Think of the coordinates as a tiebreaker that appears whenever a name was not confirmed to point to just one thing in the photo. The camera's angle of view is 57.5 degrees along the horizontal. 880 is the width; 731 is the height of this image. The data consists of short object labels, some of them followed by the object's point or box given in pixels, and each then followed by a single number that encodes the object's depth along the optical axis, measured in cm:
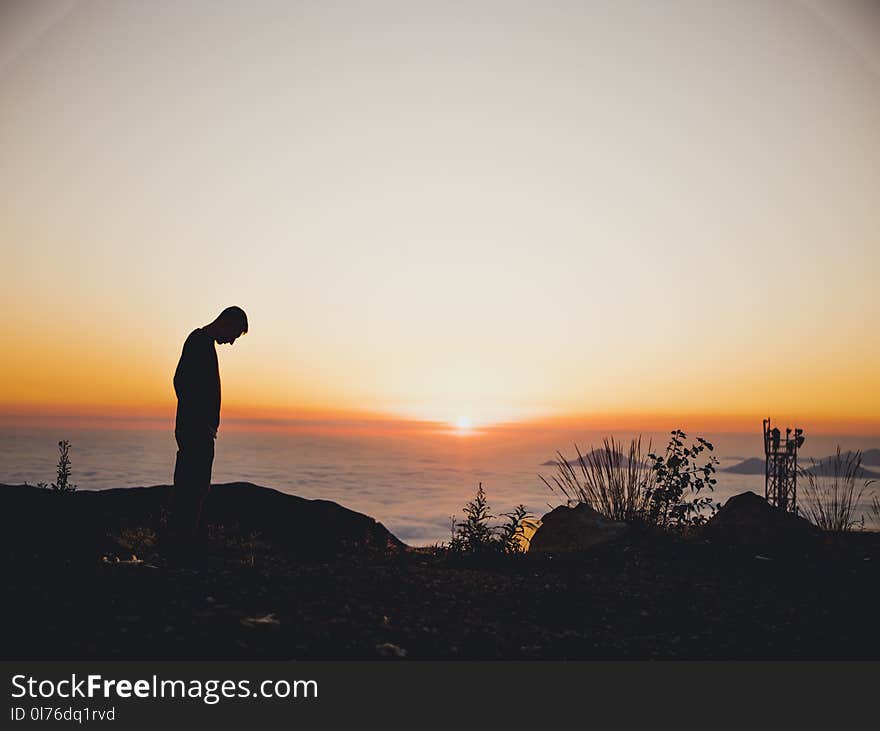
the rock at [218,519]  816
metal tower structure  1387
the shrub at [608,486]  1050
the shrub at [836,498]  1054
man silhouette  674
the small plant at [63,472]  934
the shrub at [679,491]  1027
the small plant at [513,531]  870
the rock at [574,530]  911
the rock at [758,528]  909
